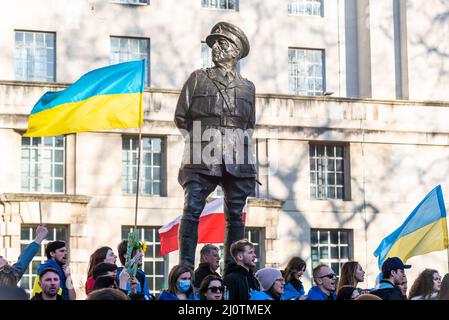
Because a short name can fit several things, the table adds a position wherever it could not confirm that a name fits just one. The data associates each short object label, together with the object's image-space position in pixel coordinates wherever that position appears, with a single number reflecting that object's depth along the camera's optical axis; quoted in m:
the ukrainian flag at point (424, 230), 18.78
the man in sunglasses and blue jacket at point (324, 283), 15.03
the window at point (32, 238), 35.59
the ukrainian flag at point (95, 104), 19.03
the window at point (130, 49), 39.56
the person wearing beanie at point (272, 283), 14.28
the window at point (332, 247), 39.29
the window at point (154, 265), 37.12
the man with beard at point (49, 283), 12.05
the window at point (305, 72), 41.47
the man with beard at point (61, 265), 13.61
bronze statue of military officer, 16.53
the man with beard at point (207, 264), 15.67
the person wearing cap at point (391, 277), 14.18
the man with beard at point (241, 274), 13.69
